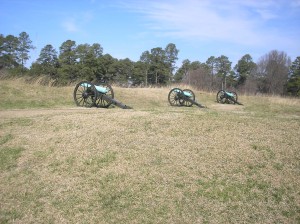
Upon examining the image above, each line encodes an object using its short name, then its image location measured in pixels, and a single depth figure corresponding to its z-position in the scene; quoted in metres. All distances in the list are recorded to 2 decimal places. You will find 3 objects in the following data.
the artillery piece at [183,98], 16.17
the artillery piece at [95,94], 12.55
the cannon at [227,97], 19.52
